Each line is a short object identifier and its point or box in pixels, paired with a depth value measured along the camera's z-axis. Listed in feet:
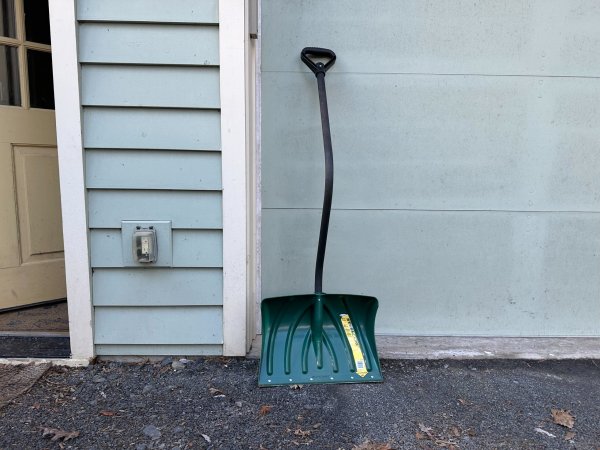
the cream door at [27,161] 7.52
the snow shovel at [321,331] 6.22
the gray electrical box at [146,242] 6.42
